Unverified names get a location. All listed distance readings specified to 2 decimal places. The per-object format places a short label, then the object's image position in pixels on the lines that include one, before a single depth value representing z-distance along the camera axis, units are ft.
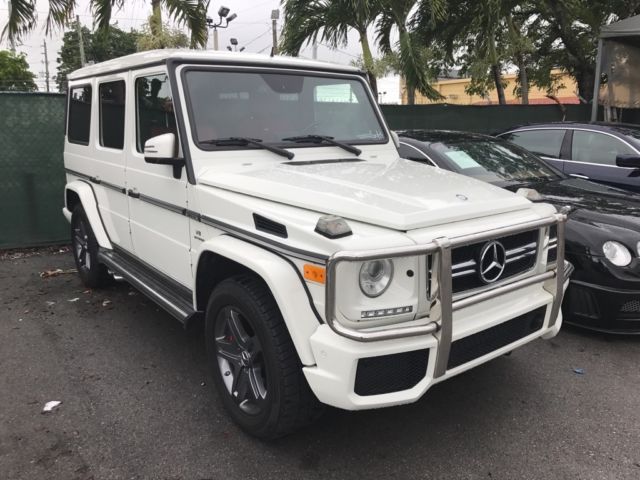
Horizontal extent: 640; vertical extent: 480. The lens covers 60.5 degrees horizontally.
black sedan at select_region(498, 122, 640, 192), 20.53
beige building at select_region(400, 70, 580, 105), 114.32
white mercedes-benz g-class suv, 7.65
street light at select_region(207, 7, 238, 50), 45.24
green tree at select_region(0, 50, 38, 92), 151.12
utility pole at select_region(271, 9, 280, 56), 63.22
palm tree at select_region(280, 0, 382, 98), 32.19
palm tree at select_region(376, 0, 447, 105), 33.12
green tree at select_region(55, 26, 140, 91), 150.59
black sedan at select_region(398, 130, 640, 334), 13.00
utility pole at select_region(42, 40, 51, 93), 166.31
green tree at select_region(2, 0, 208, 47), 27.25
